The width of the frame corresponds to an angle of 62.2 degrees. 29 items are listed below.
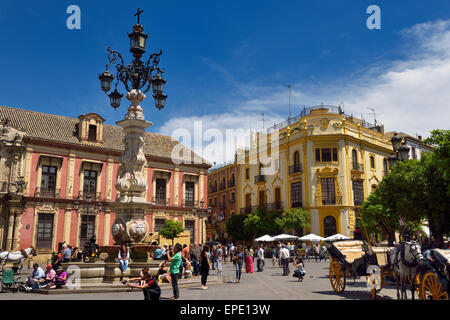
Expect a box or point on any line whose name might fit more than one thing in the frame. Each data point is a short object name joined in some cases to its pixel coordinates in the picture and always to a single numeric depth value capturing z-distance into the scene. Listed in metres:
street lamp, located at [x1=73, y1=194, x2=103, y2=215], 29.38
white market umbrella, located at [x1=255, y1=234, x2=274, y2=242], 28.86
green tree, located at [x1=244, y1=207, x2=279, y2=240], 36.09
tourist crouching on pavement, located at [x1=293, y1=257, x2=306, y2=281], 13.62
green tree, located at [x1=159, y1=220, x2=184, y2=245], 29.62
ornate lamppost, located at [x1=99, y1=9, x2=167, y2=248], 11.92
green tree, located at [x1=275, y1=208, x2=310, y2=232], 33.16
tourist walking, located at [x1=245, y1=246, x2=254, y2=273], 18.14
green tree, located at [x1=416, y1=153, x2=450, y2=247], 15.12
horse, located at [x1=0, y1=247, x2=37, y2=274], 16.14
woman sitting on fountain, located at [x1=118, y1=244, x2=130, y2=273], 10.78
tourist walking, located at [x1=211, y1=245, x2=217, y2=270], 20.80
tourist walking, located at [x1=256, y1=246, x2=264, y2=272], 19.78
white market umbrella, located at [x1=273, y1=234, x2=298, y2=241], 28.27
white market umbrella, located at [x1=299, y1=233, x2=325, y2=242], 26.89
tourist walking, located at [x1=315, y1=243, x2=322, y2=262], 27.61
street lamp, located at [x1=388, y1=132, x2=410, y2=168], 11.66
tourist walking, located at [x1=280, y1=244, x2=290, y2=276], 17.03
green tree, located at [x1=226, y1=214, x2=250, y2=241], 39.56
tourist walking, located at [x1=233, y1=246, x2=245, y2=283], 13.77
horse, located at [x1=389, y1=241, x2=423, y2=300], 7.45
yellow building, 34.12
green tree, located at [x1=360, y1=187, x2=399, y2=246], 22.88
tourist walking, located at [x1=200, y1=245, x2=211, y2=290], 11.02
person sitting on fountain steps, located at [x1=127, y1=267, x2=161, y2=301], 7.03
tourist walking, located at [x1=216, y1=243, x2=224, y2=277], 16.05
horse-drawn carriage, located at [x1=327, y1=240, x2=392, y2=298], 8.92
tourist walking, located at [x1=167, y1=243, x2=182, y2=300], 8.88
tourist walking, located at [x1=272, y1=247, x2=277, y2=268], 22.92
